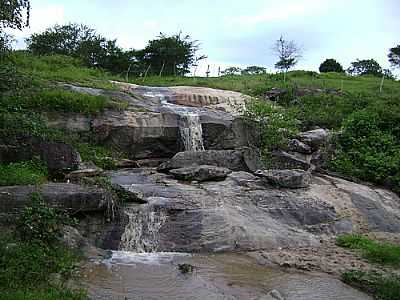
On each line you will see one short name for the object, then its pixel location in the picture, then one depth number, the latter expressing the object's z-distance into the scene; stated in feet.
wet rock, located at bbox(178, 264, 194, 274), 27.03
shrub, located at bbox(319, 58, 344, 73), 135.44
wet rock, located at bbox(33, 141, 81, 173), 37.68
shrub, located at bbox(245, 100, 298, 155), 53.67
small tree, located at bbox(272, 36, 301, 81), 120.67
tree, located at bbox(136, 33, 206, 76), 118.11
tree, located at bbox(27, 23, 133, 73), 114.21
